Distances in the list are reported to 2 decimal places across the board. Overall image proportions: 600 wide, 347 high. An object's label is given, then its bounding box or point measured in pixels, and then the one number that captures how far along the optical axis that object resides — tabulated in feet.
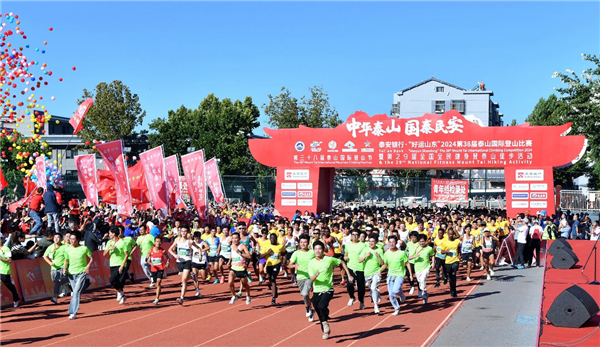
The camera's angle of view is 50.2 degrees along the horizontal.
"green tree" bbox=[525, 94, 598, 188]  181.78
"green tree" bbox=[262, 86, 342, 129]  175.94
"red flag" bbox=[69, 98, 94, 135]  77.66
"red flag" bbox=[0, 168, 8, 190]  70.15
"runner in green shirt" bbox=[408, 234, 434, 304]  47.11
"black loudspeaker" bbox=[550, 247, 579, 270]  67.67
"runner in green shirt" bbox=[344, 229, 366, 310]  46.09
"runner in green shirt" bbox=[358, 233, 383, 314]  44.50
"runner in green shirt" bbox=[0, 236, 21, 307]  44.21
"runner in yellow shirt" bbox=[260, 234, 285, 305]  49.83
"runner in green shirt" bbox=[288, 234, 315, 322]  39.63
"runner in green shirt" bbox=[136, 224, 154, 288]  51.16
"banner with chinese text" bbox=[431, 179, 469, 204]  123.34
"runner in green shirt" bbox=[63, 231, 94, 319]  42.93
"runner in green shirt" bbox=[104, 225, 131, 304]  48.01
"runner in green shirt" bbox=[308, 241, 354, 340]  36.55
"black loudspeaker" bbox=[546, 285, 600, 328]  36.01
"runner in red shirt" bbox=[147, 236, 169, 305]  47.62
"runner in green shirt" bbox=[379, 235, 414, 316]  43.93
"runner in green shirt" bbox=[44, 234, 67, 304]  45.04
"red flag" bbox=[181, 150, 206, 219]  80.33
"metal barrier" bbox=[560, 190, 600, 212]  139.44
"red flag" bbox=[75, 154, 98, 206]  77.05
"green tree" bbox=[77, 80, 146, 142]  175.83
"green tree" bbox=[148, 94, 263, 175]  177.17
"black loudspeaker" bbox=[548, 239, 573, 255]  69.15
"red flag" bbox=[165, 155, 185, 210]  81.66
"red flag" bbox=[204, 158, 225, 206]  88.53
